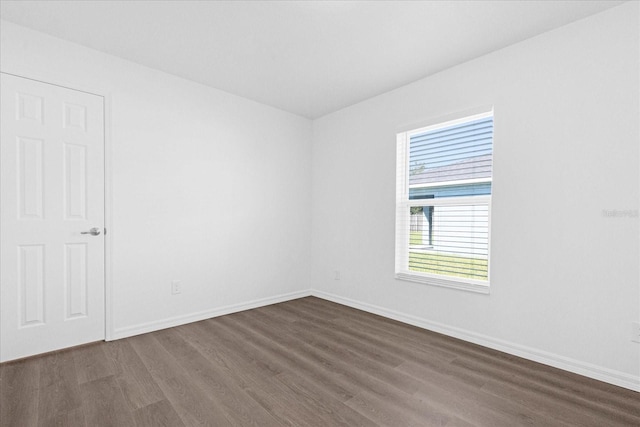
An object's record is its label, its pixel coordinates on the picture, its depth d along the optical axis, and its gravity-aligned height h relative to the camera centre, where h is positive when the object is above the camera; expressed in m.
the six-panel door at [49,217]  2.35 -0.11
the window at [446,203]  2.80 +0.07
